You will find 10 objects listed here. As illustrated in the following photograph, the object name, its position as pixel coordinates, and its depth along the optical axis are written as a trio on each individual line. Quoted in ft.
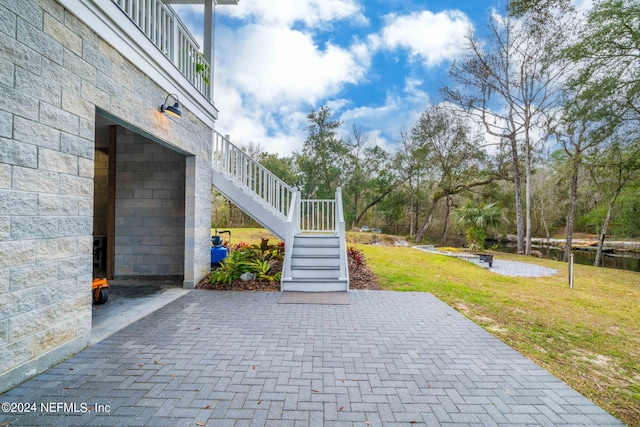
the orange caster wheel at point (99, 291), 13.06
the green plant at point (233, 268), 17.71
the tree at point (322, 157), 55.26
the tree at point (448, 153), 50.83
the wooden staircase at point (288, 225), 17.03
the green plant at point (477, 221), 40.65
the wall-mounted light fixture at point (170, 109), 12.96
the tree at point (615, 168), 29.04
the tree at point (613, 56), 23.57
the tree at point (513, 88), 41.78
